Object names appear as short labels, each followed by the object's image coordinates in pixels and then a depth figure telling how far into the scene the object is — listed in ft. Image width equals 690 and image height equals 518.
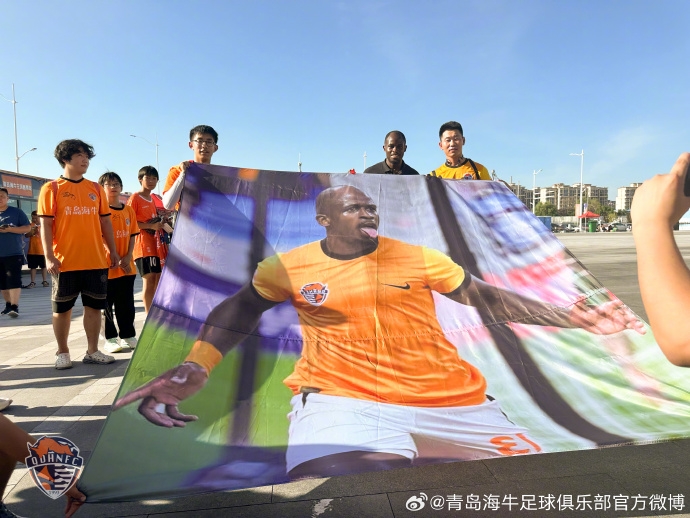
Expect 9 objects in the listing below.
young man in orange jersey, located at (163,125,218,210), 11.48
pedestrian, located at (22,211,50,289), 31.42
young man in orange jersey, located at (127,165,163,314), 14.83
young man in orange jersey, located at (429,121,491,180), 13.26
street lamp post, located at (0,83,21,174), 98.71
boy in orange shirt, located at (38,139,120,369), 11.98
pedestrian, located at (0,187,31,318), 20.68
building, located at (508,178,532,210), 379.16
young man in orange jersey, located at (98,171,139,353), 14.28
